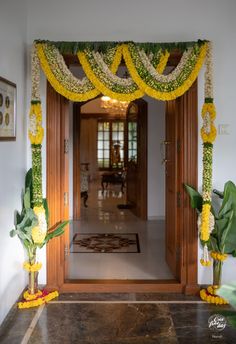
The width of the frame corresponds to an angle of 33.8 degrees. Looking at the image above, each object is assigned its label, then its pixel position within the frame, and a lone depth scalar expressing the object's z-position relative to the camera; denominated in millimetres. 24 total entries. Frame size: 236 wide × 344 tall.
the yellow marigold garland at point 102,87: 3445
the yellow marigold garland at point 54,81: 3494
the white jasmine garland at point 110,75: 3458
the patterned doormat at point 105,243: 5523
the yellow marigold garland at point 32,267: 3477
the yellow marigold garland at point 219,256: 3520
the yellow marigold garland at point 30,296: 3484
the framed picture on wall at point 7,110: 3062
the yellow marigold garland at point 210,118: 3529
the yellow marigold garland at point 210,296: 3531
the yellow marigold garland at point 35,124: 3475
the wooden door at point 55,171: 3812
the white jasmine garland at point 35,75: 3451
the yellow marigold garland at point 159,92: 3449
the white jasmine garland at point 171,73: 3459
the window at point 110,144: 14852
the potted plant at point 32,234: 3389
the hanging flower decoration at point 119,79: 3455
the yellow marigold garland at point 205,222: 3420
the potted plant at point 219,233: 3467
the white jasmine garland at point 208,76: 3514
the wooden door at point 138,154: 7738
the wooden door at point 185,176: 3773
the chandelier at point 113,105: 10244
